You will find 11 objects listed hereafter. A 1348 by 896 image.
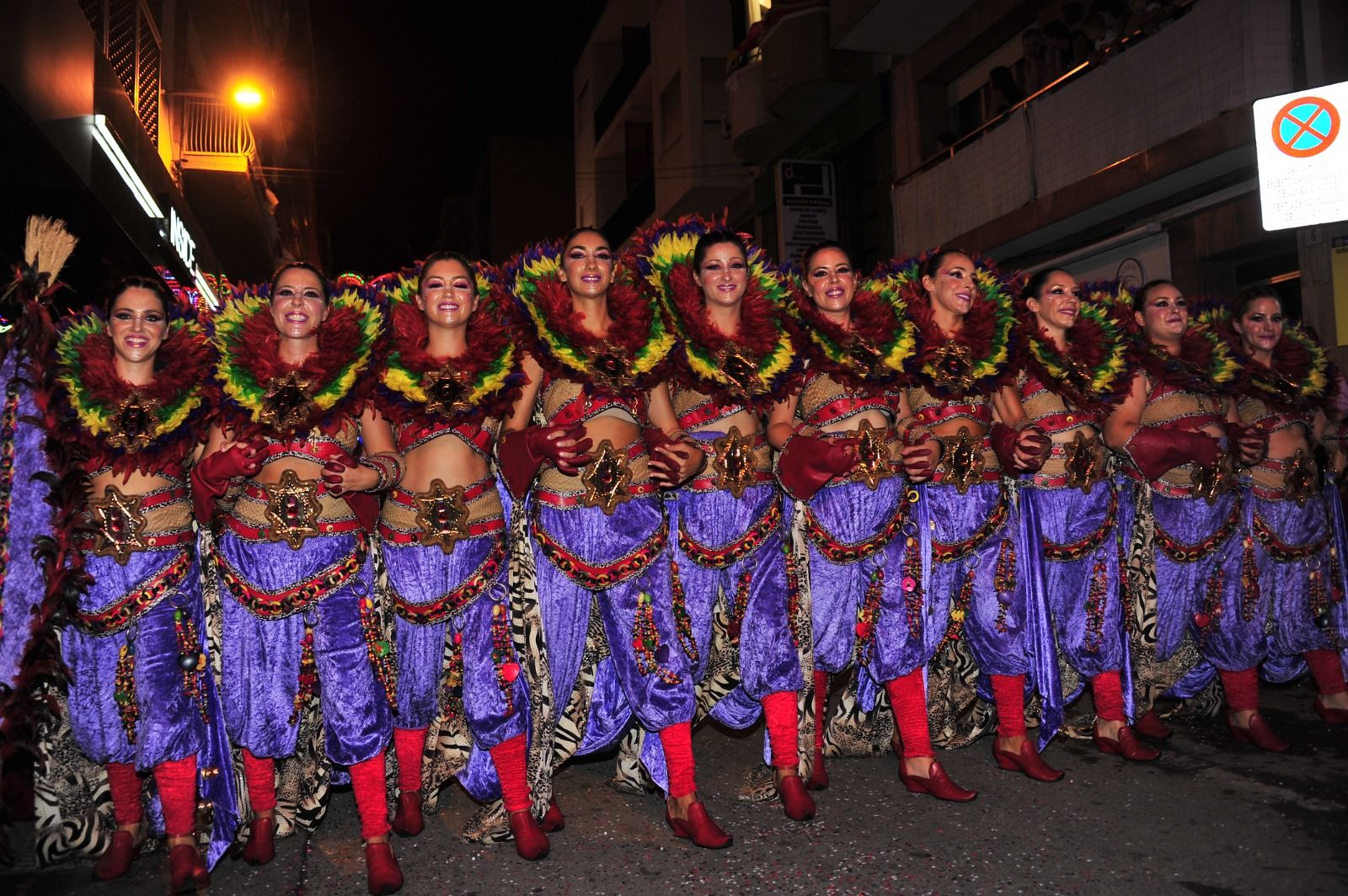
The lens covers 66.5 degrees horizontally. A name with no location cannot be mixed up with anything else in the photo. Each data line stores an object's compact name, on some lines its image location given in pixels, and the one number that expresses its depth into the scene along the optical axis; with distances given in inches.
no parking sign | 236.1
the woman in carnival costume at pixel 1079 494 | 174.1
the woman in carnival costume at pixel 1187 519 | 182.7
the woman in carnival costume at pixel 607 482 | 143.0
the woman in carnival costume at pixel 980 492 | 163.5
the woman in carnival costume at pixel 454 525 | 139.9
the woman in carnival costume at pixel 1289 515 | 192.2
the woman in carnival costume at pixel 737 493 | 150.5
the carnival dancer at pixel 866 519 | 157.1
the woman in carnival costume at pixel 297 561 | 133.4
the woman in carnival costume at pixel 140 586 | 133.0
